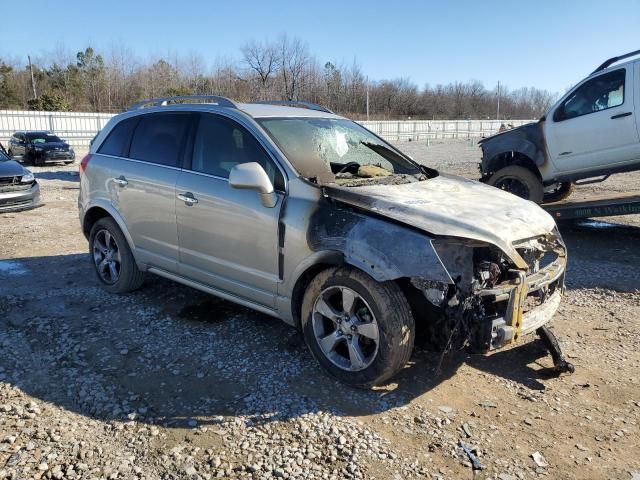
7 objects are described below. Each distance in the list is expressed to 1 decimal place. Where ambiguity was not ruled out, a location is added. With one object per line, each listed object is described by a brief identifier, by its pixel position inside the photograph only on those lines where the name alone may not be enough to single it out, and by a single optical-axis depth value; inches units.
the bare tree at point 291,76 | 1865.3
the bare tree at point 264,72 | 1806.7
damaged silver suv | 129.3
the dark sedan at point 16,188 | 399.5
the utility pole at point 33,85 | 2034.4
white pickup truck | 290.8
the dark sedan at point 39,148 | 828.6
